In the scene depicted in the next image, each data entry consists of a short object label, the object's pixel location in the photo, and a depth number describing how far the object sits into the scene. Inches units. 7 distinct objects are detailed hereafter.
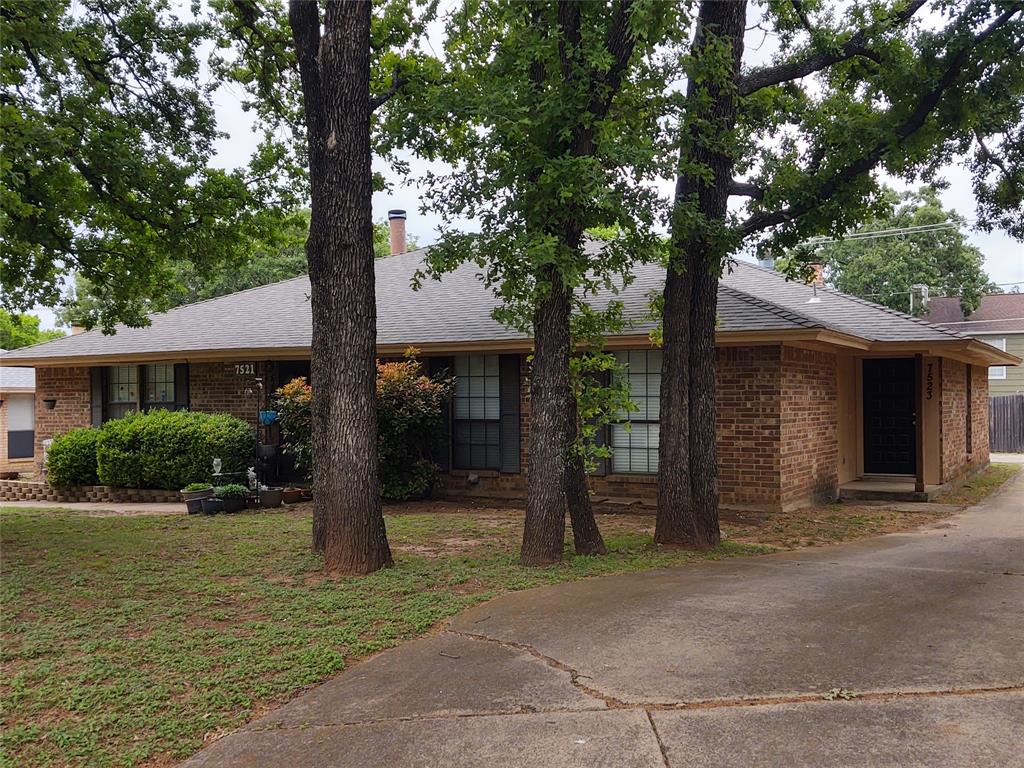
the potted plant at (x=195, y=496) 480.4
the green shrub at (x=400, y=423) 487.2
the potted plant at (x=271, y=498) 497.7
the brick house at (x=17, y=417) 960.9
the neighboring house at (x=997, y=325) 1362.0
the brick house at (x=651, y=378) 447.8
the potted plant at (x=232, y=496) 479.2
